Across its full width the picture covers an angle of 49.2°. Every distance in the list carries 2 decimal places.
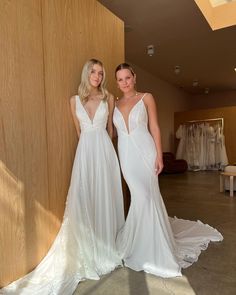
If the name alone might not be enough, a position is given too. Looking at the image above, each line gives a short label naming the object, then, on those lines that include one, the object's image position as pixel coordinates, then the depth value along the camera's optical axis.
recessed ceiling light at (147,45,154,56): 5.60
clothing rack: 8.76
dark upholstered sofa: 7.79
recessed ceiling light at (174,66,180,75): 7.40
